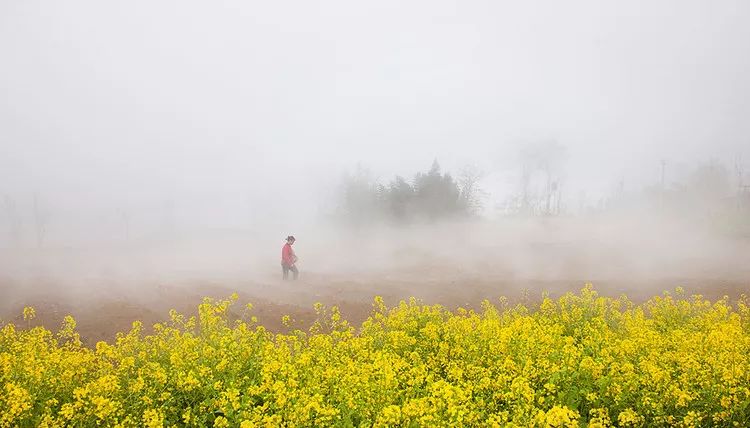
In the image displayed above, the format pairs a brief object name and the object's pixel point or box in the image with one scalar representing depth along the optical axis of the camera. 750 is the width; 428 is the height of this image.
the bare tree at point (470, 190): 57.28
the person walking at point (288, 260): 20.49
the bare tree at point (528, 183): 65.19
